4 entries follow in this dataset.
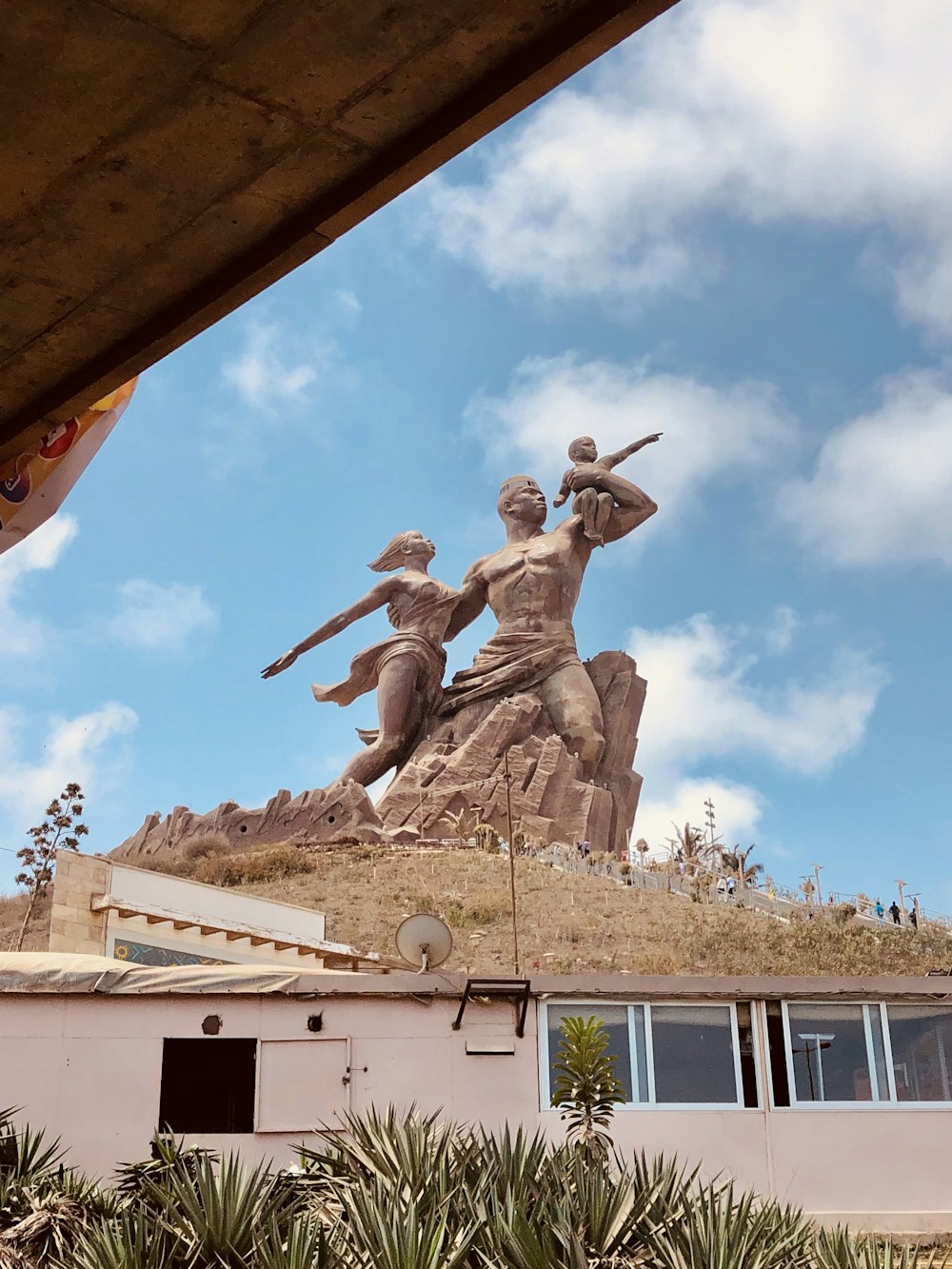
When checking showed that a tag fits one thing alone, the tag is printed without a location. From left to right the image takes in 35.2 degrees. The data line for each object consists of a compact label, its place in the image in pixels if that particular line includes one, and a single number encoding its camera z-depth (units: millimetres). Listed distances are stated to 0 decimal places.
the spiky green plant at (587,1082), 11742
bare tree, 38438
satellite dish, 15445
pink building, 13430
